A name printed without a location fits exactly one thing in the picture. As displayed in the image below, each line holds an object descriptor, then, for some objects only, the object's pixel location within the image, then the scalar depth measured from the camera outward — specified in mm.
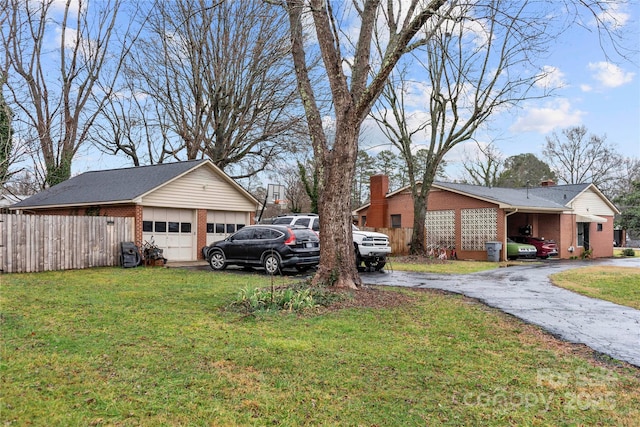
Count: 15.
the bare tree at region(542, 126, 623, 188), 47875
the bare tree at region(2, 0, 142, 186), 25281
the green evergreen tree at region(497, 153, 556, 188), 49656
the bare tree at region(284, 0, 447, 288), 8906
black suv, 14023
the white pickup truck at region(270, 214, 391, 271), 15336
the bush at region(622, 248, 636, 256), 30727
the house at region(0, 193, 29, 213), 26306
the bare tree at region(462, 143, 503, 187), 45156
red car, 25484
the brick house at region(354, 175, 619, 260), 24188
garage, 17609
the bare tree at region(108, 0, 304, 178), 24312
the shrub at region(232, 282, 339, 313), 7648
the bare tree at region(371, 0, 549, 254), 21922
